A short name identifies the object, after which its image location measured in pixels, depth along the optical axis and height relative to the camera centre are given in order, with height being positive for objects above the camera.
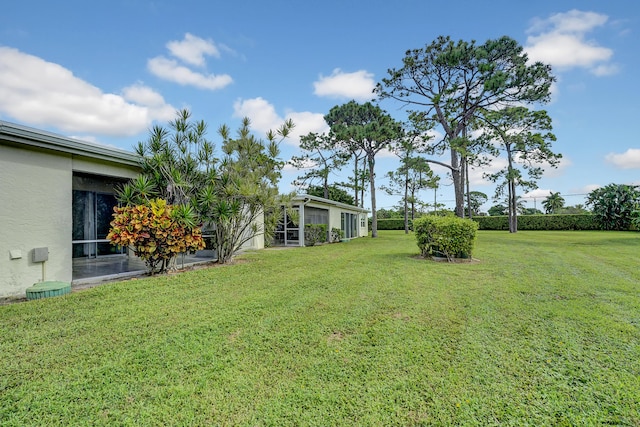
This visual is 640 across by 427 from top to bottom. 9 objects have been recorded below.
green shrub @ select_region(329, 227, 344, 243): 17.28 -0.81
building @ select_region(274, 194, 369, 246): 14.49 +0.26
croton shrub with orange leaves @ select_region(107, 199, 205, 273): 6.04 -0.12
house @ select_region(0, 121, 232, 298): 4.86 +0.54
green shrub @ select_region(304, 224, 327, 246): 14.89 -0.60
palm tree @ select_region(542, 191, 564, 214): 35.44 +1.99
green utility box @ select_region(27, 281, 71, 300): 4.70 -1.06
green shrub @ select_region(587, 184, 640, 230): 22.00 +1.00
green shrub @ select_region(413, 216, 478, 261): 8.55 -0.48
